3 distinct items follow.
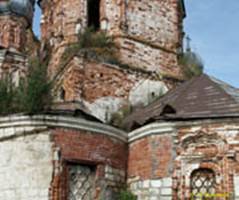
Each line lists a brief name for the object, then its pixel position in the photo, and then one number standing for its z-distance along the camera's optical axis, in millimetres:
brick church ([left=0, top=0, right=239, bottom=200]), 12617
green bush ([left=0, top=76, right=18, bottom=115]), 13555
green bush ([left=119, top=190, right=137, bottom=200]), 13305
